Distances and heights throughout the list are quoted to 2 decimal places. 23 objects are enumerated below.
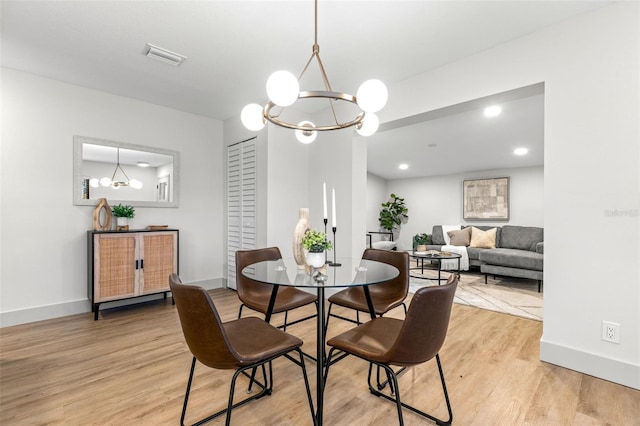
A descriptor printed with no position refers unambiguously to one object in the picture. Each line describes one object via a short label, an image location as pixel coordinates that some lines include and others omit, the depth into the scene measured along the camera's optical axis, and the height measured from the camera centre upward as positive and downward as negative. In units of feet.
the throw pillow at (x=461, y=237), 20.34 -1.54
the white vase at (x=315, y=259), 5.94 -0.88
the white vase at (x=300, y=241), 6.60 -0.59
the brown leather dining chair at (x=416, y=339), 4.13 -1.78
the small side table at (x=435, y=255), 16.22 -2.27
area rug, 11.71 -3.62
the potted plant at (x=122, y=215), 11.57 -0.06
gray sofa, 15.29 -2.15
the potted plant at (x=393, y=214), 26.71 +0.01
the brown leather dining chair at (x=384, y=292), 6.95 -1.97
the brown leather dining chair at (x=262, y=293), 7.01 -2.02
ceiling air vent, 8.57 +4.62
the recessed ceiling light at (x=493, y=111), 13.12 +4.55
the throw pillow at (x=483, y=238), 19.34 -1.56
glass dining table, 5.00 -1.17
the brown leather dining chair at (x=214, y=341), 4.06 -1.91
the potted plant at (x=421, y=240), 21.89 -1.86
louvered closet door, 13.29 +0.66
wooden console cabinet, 10.42 -1.80
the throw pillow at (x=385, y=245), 25.10 -2.55
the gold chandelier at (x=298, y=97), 5.04 +2.09
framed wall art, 21.15 +1.10
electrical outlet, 6.62 -2.57
